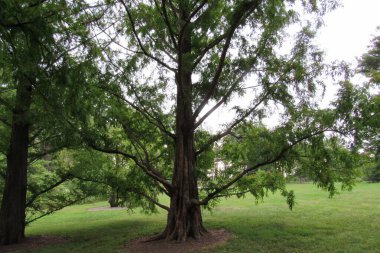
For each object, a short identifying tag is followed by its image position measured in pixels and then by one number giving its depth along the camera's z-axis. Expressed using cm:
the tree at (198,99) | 709
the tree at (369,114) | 605
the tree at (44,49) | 432
